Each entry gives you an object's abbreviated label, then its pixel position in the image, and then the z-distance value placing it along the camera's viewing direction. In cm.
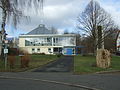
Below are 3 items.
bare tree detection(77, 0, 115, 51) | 3230
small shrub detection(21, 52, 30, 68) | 1392
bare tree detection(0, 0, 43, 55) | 1248
